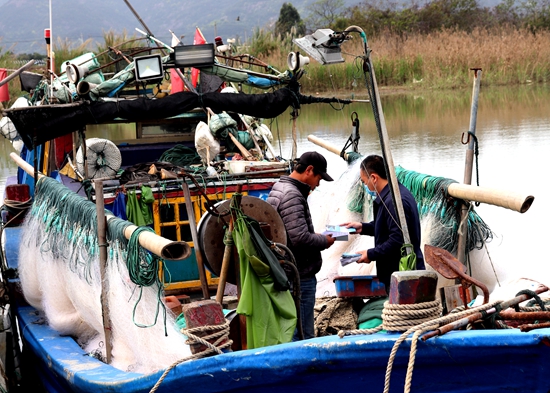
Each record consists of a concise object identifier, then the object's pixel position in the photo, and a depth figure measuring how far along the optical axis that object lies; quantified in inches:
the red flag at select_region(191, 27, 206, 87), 390.1
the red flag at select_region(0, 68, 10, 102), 446.0
